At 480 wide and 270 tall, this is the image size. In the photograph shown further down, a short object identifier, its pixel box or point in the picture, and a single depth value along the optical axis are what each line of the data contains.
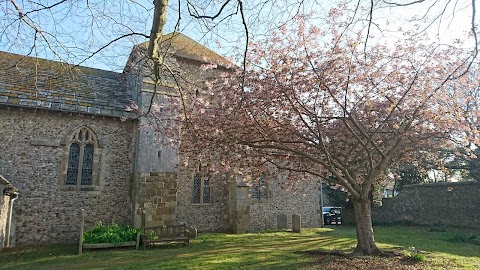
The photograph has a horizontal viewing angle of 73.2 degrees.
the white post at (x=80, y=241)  10.27
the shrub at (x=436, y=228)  18.31
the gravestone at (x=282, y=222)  18.52
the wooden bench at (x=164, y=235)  11.30
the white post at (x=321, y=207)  21.06
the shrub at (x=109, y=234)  10.90
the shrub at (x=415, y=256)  8.55
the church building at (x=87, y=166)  12.15
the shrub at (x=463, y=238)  13.93
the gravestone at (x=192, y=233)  13.60
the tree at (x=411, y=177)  26.75
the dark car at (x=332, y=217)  25.34
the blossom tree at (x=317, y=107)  8.54
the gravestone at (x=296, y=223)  17.38
